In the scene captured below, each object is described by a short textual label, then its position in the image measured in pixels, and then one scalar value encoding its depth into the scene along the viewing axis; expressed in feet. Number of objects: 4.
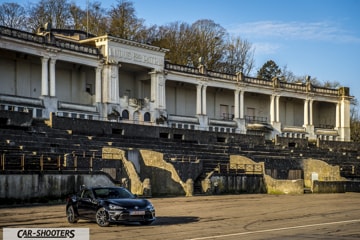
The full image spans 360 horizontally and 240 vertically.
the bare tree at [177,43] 272.92
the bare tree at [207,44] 275.80
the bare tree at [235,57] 292.61
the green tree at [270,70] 337.15
